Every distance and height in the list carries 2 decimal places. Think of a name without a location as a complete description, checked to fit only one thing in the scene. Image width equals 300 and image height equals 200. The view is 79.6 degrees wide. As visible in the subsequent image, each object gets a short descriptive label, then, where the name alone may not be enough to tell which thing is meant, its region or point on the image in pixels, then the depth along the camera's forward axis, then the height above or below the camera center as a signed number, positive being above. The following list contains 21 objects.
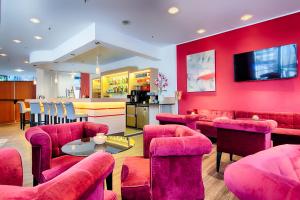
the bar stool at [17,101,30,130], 7.02 -0.49
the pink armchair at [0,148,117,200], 0.66 -0.34
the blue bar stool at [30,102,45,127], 6.18 -0.26
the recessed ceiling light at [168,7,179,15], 3.74 +1.92
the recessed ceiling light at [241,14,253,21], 4.05 +1.92
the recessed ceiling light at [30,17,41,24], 4.27 +1.94
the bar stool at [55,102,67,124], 5.18 -0.28
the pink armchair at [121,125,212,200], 1.52 -0.64
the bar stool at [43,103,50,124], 6.02 -0.35
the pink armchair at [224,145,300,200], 0.67 -0.33
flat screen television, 3.92 +0.87
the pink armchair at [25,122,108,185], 1.97 -0.59
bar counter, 4.82 -0.27
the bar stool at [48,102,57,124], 5.64 -0.26
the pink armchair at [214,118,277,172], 2.45 -0.52
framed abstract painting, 5.21 +0.86
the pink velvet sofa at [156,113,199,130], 3.32 -0.35
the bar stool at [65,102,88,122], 4.68 -0.33
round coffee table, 1.87 -0.52
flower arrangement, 6.47 +0.67
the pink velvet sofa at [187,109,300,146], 3.36 -0.52
